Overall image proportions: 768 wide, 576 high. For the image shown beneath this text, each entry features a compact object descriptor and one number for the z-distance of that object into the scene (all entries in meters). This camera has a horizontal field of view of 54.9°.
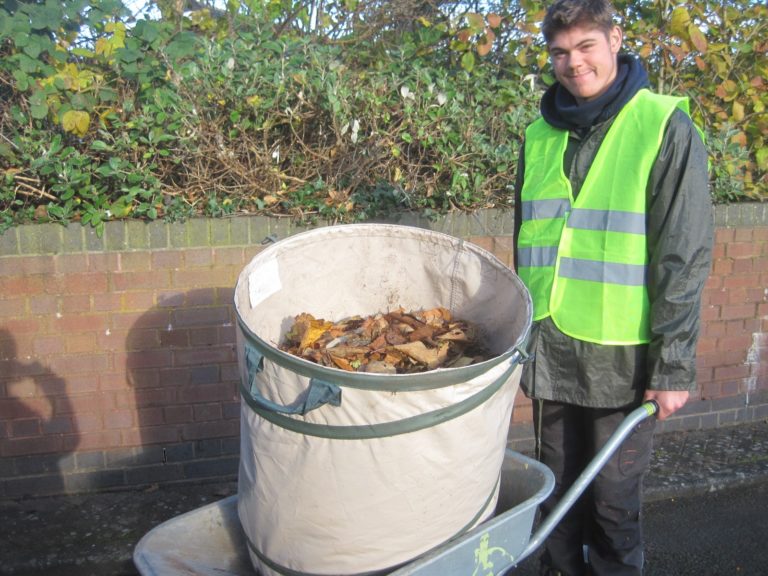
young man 2.38
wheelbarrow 1.94
